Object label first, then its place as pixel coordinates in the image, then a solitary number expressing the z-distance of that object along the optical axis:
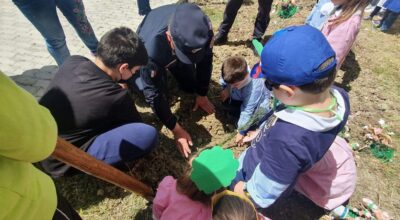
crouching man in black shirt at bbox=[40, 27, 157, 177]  2.05
